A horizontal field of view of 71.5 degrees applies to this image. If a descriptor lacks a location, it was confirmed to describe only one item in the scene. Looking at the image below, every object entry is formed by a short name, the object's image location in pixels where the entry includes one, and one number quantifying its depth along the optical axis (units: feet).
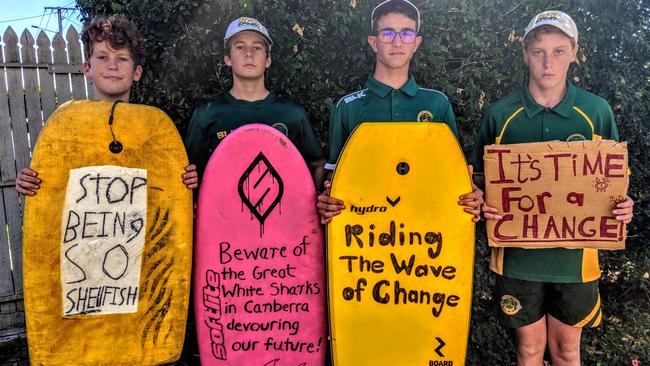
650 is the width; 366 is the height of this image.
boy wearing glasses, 6.29
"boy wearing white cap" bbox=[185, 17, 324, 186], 6.81
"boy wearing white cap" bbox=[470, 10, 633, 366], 5.97
